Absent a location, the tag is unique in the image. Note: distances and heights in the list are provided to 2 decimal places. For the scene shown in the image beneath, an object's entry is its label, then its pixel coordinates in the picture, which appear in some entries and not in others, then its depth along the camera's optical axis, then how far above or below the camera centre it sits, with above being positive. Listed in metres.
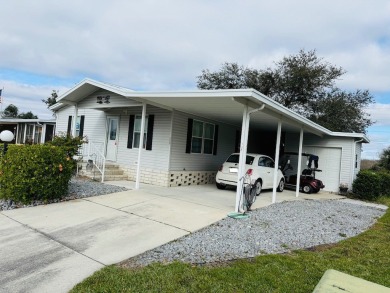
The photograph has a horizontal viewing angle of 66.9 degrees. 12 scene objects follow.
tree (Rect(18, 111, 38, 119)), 44.11 +3.57
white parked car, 10.32 -0.56
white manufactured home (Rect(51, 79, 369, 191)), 9.27 +0.88
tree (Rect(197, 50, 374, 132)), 22.00 +5.66
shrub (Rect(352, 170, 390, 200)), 13.14 -0.88
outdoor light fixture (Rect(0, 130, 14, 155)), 8.32 +0.02
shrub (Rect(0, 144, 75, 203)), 6.91 -0.79
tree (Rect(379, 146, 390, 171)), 24.00 +0.67
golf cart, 13.34 -0.79
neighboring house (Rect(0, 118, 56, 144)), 20.98 +0.81
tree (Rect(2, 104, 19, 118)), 46.93 +4.42
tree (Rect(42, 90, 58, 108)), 37.30 +5.39
